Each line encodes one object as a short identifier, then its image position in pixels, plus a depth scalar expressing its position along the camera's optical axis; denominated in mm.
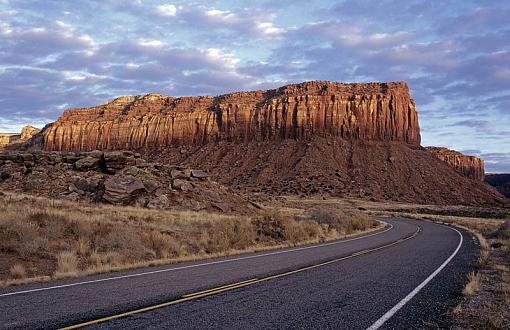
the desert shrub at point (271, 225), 23125
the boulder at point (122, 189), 30984
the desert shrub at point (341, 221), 31878
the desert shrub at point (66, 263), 11907
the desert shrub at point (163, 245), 16497
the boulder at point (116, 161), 37219
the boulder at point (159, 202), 31888
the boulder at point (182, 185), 36578
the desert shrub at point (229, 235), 18797
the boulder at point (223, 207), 36388
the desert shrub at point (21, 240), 13773
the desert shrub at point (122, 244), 15477
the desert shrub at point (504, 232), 26109
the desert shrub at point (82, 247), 14897
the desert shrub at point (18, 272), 11641
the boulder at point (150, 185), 33956
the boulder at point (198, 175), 40562
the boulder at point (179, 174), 38719
